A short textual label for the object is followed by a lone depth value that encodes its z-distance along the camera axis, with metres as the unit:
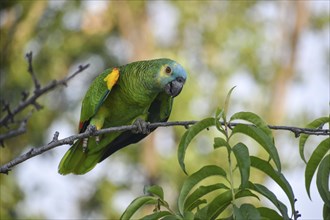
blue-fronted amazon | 7.98
